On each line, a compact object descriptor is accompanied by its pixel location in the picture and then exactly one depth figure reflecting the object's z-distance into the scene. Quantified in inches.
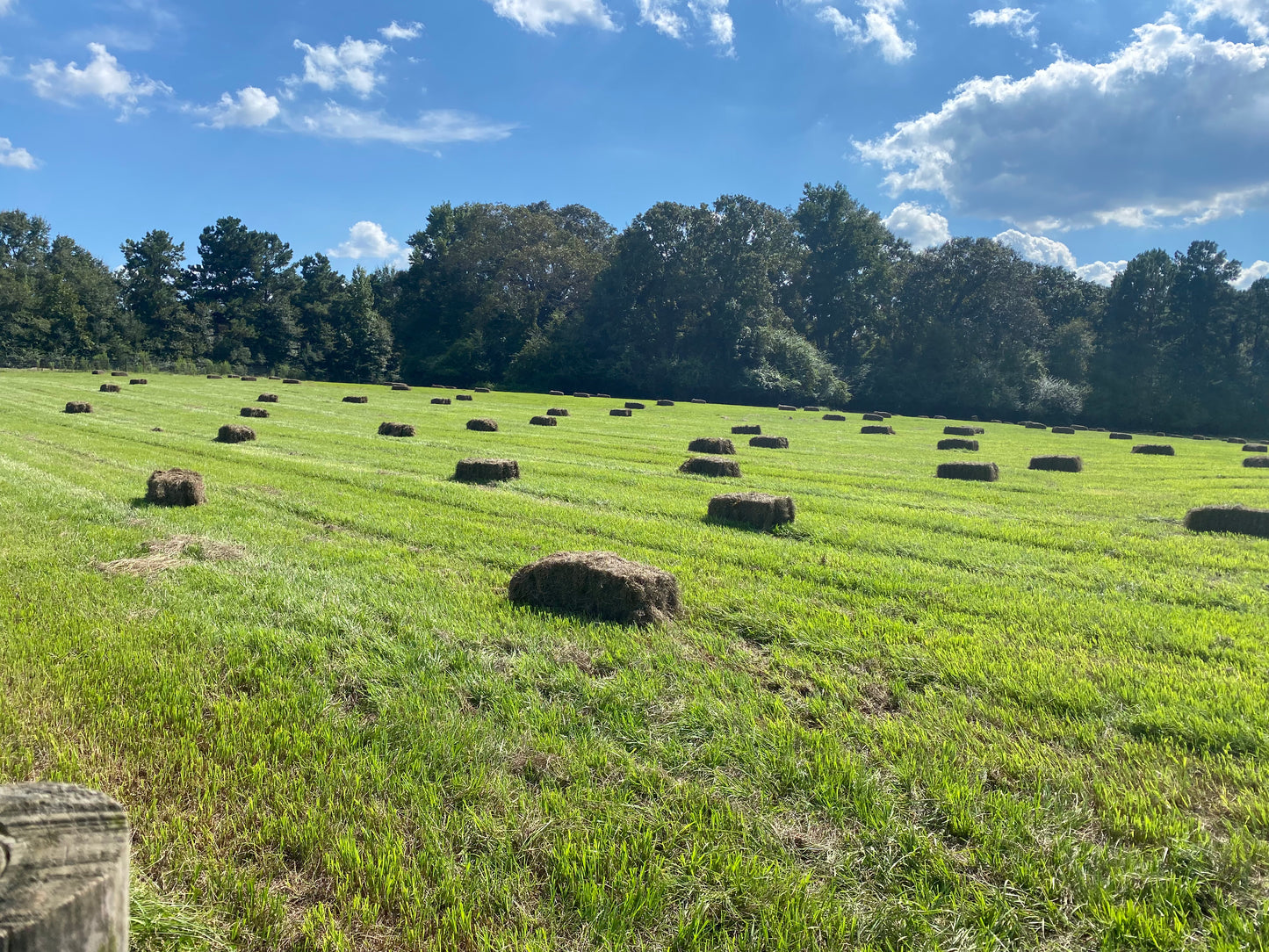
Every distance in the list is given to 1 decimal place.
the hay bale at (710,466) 603.8
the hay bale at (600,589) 228.7
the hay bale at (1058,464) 763.4
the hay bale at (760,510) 378.6
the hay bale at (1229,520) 390.9
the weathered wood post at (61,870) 63.2
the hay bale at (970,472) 657.0
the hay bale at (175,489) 392.5
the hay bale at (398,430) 885.2
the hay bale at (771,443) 943.0
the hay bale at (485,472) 528.4
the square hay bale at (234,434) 748.0
